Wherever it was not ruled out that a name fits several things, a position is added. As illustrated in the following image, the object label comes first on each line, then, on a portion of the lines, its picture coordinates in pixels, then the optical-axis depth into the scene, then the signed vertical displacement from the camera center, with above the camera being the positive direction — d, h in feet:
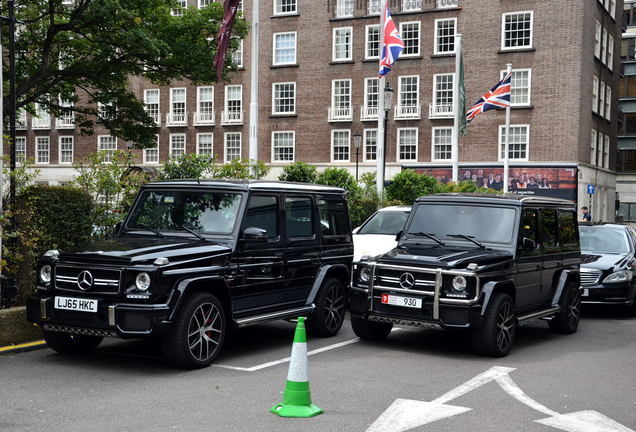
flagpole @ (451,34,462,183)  83.92 +7.89
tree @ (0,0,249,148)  72.28 +13.38
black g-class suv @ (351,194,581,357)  27.84 -3.99
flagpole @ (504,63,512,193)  111.45 +3.97
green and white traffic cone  19.57 -5.90
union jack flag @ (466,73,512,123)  86.22 +9.50
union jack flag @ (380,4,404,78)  64.34 +11.72
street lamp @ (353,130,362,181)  115.65 +5.78
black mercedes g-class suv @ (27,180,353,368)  23.71 -3.60
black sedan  42.06 -5.65
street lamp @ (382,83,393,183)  74.28 +8.39
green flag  83.30 +8.50
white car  44.50 -3.71
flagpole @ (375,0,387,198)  67.21 +3.56
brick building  130.62 +17.40
